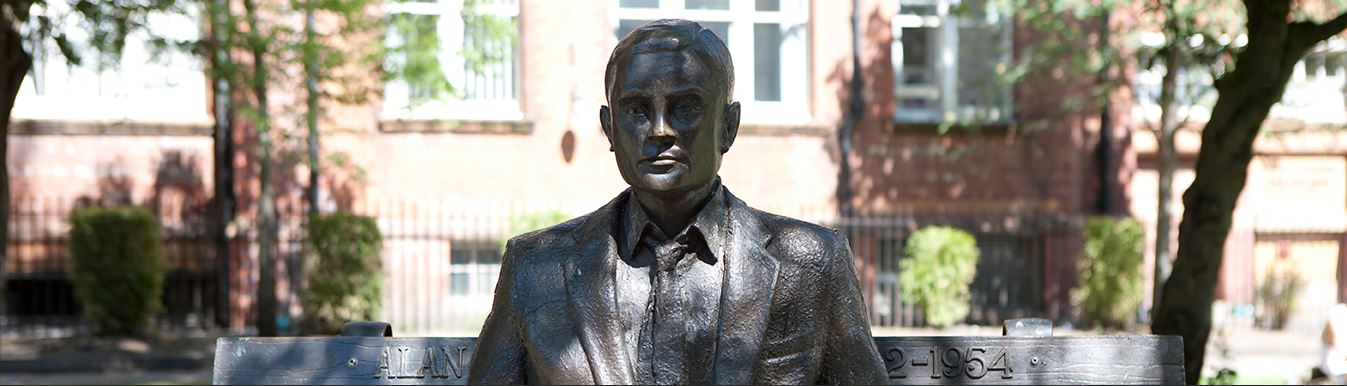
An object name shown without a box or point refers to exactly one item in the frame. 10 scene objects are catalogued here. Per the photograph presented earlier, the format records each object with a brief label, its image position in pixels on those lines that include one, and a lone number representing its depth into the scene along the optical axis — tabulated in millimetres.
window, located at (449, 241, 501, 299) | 19375
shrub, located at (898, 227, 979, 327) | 18906
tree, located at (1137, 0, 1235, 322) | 17031
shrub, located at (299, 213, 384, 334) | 17656
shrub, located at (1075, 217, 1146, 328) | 19266
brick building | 18781
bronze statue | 3529
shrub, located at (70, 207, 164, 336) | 16969
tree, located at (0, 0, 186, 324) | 11938
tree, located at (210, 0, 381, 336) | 15125
